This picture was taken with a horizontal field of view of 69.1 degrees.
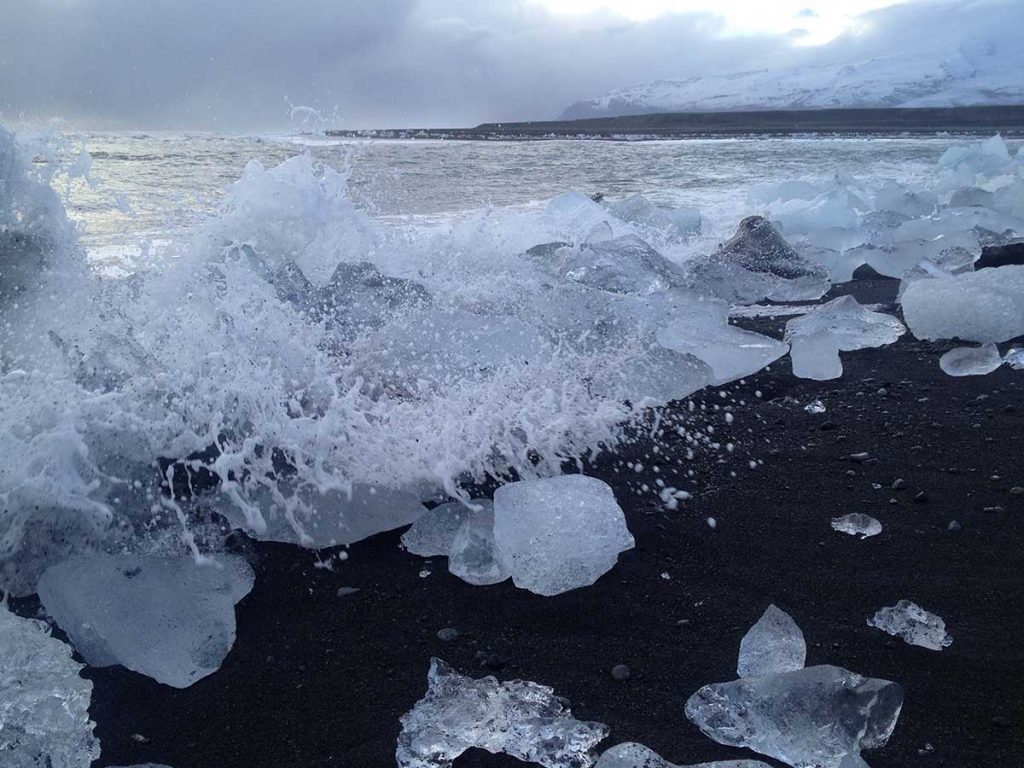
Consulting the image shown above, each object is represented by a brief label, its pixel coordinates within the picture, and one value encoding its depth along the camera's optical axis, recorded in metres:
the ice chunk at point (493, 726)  1.33
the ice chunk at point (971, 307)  3.40
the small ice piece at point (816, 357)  3.16
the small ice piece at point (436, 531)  1.94
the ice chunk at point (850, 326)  3.55
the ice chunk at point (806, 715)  1.30
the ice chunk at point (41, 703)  1.30
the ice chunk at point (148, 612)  1.56
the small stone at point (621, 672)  1.50
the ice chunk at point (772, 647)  1.50
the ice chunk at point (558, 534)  1.78
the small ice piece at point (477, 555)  1.81
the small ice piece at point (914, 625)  1.54
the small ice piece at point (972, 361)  3.05
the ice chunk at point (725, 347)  3.12
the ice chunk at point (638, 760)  1.26
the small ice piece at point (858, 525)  1.96
